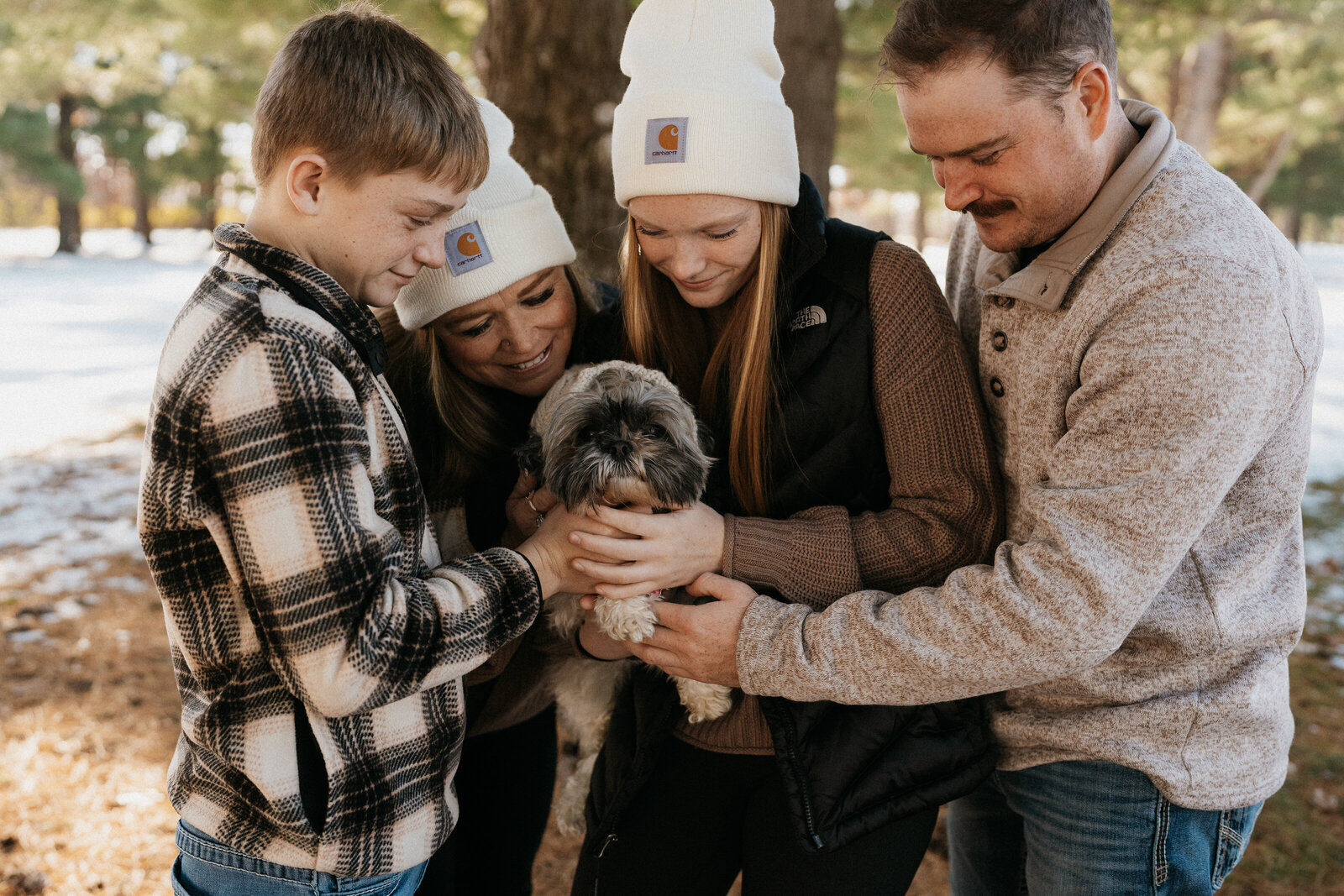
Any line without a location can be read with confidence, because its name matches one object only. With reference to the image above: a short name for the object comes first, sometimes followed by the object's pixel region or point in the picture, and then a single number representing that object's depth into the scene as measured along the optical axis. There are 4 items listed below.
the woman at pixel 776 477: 2.36
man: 1.87
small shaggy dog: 2.42
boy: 1.71
